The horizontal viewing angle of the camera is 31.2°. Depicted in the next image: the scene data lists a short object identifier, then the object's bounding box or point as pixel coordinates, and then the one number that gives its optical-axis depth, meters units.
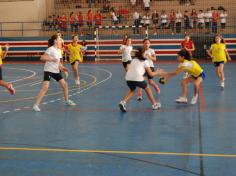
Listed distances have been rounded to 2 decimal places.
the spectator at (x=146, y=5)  32.50
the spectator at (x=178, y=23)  29.62
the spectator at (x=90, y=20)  30.83
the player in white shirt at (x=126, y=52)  15.44
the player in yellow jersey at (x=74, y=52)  17.35
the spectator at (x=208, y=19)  29.29
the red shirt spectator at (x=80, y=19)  31.05
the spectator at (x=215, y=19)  28.91
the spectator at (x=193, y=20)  29.58
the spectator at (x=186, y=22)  29.54
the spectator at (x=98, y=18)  30.83
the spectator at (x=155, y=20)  30.08
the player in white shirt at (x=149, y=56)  12.55
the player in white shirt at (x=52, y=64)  11.31
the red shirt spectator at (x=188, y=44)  19.12
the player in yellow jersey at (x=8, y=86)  12.98
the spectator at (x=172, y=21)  29.91
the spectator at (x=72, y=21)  30.98
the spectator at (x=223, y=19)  29.03
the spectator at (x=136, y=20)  30.12
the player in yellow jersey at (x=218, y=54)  15.34
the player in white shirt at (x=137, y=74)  10.88
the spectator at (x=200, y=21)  29.43
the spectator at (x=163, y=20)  30.00
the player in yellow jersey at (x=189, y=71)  11.95
